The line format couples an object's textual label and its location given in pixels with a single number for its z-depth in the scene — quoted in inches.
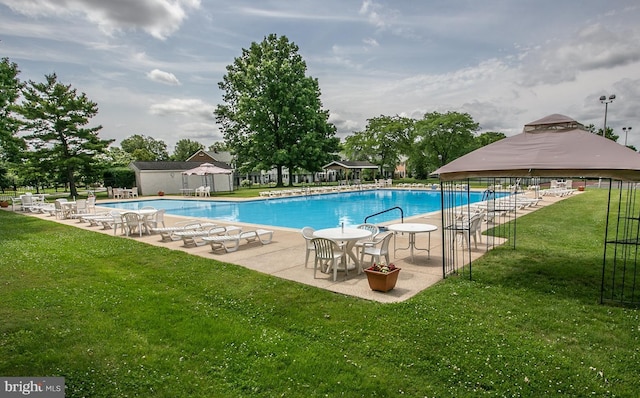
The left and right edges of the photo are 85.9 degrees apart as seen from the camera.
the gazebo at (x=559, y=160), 185.6
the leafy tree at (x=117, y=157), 1373.5
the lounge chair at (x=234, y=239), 331.3
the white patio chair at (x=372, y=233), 277.0
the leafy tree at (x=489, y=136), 2334.4
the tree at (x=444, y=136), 1646.2
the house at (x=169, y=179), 1222.3
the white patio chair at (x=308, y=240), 267.0
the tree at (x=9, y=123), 666.2
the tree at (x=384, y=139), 1785.2
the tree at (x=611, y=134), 2467.2
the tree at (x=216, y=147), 2911.4
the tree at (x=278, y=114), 1441.9
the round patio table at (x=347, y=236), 246.8
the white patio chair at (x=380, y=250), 250.7
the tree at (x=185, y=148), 2987.2
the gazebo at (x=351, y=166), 1587.1
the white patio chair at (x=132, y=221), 429.1
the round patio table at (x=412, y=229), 282.0
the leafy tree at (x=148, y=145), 2961.1
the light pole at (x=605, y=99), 912.9
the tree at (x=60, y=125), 1067.3
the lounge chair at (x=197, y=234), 361.1
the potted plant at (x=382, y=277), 210.4
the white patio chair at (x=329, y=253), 239.4
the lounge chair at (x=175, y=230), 387.2
